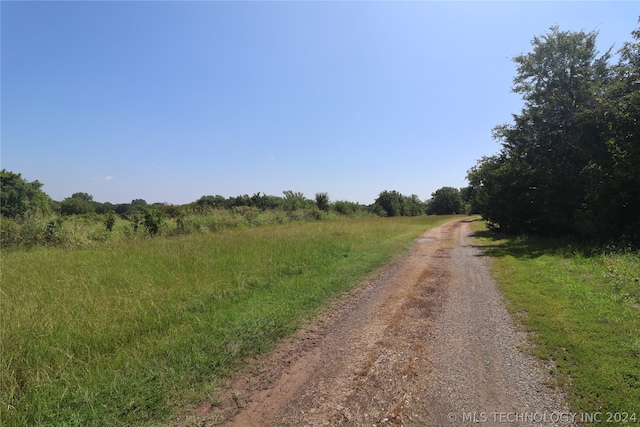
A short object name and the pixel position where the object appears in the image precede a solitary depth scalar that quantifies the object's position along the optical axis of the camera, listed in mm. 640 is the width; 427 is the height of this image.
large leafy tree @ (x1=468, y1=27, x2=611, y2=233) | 12273
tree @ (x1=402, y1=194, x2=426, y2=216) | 80794
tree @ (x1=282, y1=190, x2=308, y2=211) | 42688
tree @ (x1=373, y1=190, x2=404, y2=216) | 72288
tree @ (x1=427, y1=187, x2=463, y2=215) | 89562
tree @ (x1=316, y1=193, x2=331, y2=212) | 43547
